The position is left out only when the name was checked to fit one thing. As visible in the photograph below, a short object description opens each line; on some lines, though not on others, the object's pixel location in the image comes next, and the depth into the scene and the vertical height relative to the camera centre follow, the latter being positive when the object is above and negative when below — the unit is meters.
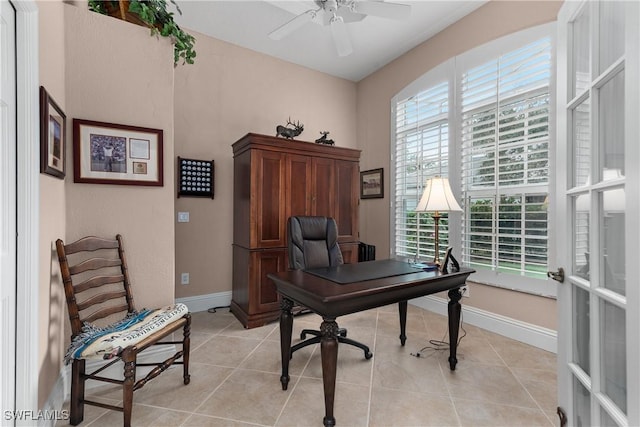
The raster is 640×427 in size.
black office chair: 2.39 -0.29
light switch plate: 3.28 -0.05
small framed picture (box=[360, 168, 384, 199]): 4.16 +0.41
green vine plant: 1.96 +1.35
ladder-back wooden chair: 1.48 -0.65
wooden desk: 1.55 -0.49
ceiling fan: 2.11 +1.49
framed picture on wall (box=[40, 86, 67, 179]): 1.43 +0.40
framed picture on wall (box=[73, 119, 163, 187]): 1.87 +0.39
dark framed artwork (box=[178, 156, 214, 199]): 3.23 +0.39
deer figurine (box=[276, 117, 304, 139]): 3.35 +0.92
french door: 0.84 +0.00
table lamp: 2.24 +0.10
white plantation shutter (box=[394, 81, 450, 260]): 3.32 +0.66
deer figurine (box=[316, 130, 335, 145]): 3.67 +0.89
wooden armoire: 3.02 +0.12
